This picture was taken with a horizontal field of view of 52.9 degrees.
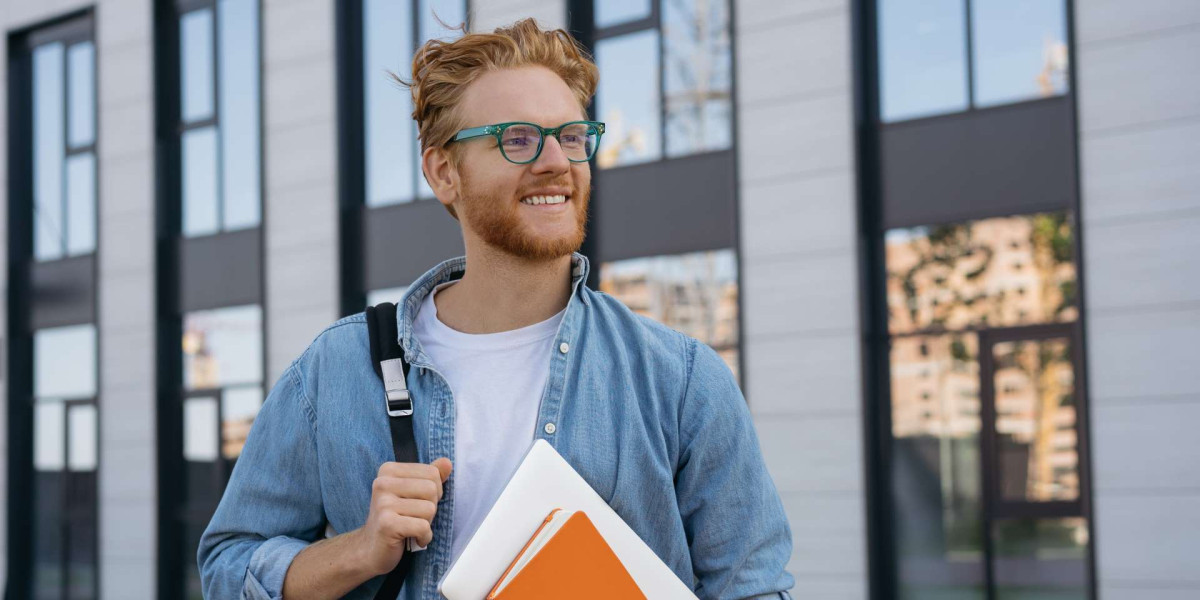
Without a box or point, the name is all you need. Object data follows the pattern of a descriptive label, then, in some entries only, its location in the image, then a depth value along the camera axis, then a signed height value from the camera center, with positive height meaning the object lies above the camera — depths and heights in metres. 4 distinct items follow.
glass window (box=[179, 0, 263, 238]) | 12.80 +2.40
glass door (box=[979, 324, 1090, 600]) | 8.11 -0.95
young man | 1.85 -0.11
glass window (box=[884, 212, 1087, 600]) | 8.23 -0.55
